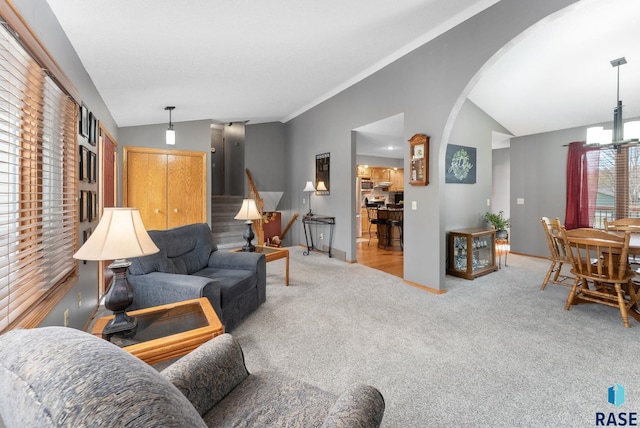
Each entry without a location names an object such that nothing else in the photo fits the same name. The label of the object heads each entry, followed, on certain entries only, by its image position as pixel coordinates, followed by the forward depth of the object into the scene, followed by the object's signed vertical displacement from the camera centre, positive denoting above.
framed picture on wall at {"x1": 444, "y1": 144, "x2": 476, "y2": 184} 4.63 +0.69
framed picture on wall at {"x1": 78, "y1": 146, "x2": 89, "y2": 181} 2.54 +0.35
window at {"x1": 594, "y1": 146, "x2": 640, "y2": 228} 4.60 +0.38
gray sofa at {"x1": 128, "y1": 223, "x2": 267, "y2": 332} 2.32 -0.63
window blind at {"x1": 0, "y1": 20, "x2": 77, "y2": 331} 1.37 +0.14
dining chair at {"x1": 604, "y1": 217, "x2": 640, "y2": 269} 3.67 -0.22
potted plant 4.84 -0.28
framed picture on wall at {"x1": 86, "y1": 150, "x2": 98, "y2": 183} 2.81 +0.37
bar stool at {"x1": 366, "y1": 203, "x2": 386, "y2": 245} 7.17 -0.17
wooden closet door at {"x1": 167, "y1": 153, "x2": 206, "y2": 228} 5.30 +0.29
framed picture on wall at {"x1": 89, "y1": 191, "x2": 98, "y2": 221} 2.96 -0.01
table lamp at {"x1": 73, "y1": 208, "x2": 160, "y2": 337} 1.52 -0.23
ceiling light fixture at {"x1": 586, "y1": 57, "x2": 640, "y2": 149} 3.56 +0.91
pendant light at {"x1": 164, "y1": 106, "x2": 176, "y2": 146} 4.65 +1.07
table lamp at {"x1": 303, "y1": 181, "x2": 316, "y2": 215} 5.99 +0.36
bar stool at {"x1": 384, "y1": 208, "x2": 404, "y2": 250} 6.77 -0.31
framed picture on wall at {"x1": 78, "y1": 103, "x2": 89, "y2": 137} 2.50 +0.73
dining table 2.67 -0.38
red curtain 5.02 +0.42
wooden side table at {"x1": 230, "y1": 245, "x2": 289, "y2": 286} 3.76 -0.62
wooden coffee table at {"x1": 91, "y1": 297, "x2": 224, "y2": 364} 1.47 -0.70
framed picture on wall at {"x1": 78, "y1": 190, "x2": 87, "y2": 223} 2.52 -0.02
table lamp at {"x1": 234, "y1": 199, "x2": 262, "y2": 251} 3.79 -0.12
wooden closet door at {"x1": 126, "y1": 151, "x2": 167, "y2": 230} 5.02 +0.32
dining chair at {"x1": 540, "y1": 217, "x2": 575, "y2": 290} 3.62 -0.50
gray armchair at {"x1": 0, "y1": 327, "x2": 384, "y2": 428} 0.51 -0.35
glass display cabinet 4.31 -0.69
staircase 6.12 -0.39
